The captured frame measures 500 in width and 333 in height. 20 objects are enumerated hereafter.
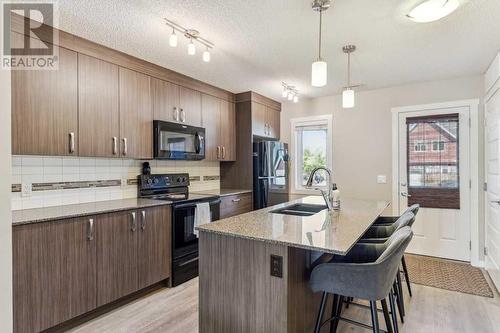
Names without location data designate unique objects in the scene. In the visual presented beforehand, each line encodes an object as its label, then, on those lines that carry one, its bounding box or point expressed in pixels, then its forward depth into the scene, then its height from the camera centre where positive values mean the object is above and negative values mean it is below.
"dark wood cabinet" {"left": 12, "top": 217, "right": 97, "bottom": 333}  1.90 -0.77
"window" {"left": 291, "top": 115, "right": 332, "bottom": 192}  4.64 +0.29
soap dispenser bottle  2.61 -0.33
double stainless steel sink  2.54 -0.42
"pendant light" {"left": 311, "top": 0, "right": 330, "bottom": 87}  1.94 +0.68
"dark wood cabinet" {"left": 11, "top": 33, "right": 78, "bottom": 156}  2.14 +0.47
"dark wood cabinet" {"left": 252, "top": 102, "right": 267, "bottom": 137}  4.40 +0.73
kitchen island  1.53 -0.61
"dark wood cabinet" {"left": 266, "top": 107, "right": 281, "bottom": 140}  4.75 +0.73
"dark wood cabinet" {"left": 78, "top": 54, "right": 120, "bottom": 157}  2.54 +0.55
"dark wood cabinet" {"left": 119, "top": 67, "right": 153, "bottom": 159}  2.87 +0.53
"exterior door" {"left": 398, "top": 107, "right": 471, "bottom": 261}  3.65 -0.19
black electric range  3.02 -0.55
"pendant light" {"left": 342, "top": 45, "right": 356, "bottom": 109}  2.67 +0.66
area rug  2.90 -1.27
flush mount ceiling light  1.88 +1.06
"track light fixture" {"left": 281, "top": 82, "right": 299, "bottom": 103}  3.57 +0.98
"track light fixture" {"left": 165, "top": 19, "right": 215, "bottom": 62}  2.21 +1.11
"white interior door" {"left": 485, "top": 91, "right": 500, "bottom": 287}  2.79 -0.24
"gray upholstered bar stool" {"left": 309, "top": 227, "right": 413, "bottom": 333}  1.51 -0.63
